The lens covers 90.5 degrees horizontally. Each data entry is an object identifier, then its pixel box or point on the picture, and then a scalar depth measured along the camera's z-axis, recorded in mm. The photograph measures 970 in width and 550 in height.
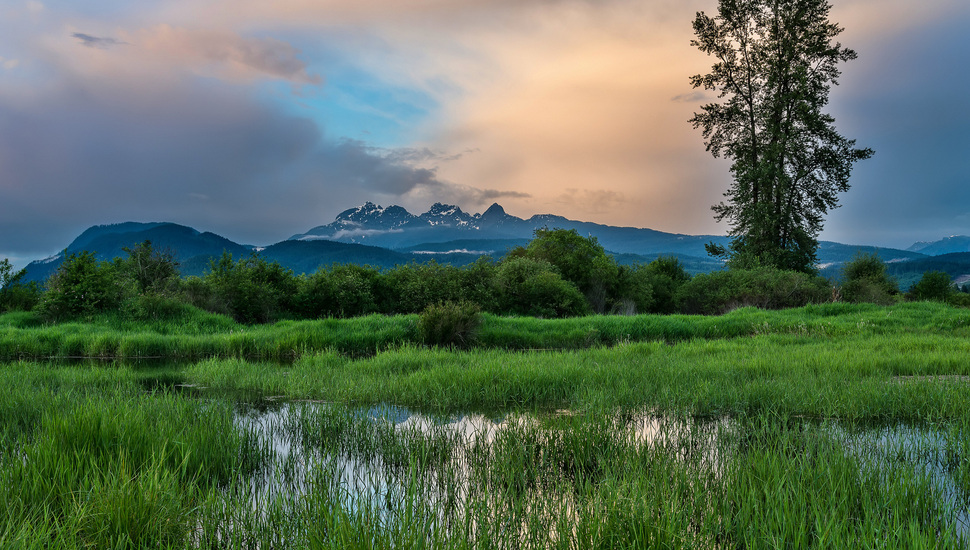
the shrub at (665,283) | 33188
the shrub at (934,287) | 41594
